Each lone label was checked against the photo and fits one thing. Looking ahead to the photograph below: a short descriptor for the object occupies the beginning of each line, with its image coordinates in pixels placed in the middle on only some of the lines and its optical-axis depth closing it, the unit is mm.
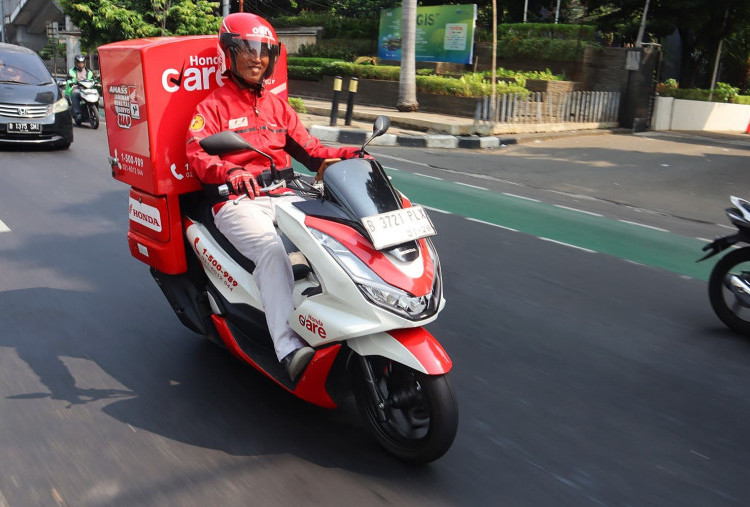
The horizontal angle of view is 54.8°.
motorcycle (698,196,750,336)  4691
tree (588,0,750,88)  19484
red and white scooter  2809
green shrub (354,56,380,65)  25091
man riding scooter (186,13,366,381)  3223
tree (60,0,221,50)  21328
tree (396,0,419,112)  16578
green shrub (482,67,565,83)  19281
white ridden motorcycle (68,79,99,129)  14727
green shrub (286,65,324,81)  24266
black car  10984
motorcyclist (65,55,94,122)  14891
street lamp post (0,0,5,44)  40556
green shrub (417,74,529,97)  17797
